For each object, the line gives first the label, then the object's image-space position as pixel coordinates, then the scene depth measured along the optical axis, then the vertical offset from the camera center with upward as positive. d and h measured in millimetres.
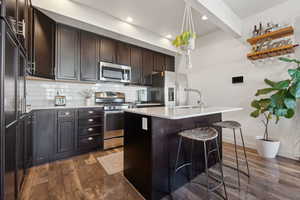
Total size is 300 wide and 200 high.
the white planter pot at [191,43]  1682 +758
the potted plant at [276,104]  1935 -84
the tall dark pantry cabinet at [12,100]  904 -4
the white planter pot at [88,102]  3012 -58
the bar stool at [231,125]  1714 -357
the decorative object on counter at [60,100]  2671 -10
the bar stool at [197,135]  1284 -373
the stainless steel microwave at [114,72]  3036 +691
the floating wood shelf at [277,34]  2295 +1259
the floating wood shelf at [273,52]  2312 +933
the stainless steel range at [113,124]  2768 -547
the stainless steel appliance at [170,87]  3684 +370
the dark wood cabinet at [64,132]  2148 -620
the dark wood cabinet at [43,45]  2100 +967
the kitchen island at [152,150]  1331 -594
